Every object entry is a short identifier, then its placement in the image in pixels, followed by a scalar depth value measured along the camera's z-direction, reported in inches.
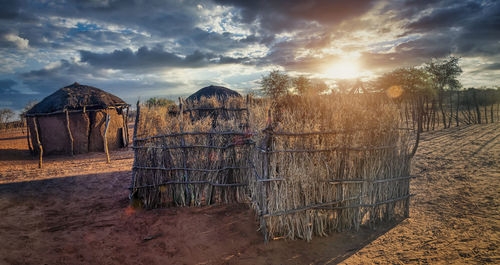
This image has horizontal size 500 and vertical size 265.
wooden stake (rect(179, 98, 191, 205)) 210.8
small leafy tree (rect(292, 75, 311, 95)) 1017.2
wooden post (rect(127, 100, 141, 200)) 217.8
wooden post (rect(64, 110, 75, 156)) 418.0
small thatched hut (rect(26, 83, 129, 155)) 422.6
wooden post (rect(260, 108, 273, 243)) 150.6
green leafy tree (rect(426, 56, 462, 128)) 940.0
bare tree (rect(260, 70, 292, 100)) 999.0
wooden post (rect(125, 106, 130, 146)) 512.7
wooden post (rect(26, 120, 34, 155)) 408.3
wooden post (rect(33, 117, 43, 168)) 334.2
